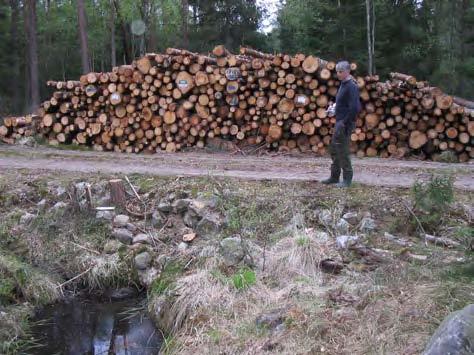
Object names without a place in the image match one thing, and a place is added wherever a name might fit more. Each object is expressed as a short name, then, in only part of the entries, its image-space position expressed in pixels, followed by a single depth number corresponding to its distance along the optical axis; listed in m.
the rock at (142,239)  6.84
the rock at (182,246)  6.46
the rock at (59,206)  7.40
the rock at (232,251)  5.82
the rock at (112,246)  6.85
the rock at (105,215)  7.22
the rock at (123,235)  6.93
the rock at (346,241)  5.85
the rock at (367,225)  6.19
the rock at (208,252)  6.03
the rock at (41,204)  7.49
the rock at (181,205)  7.10
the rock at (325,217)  6.41
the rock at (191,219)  6.90
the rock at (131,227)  7.05
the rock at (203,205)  6.94
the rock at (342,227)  6.23
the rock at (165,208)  7.20
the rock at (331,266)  5.51
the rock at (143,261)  6.58
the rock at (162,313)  5.52
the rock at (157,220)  7.10
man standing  6.88
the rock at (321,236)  6.00
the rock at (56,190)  7.68
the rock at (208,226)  6.65
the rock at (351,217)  6.41
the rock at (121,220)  7.13
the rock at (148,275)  6.41
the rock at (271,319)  4.57
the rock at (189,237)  6.61
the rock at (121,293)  6.56
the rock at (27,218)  7.28
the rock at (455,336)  3.25
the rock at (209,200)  7.02
